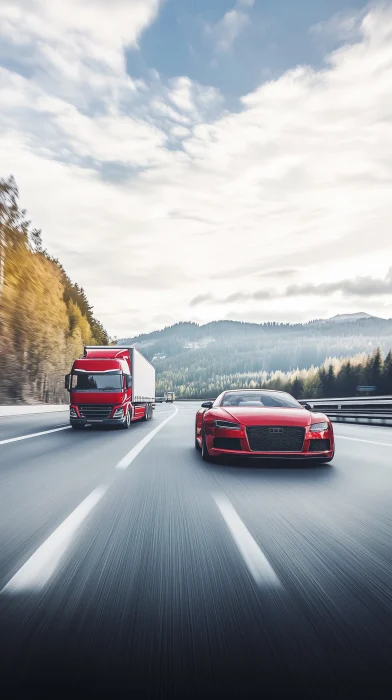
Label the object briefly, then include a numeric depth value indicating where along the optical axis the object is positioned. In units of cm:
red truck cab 2094
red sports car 955
